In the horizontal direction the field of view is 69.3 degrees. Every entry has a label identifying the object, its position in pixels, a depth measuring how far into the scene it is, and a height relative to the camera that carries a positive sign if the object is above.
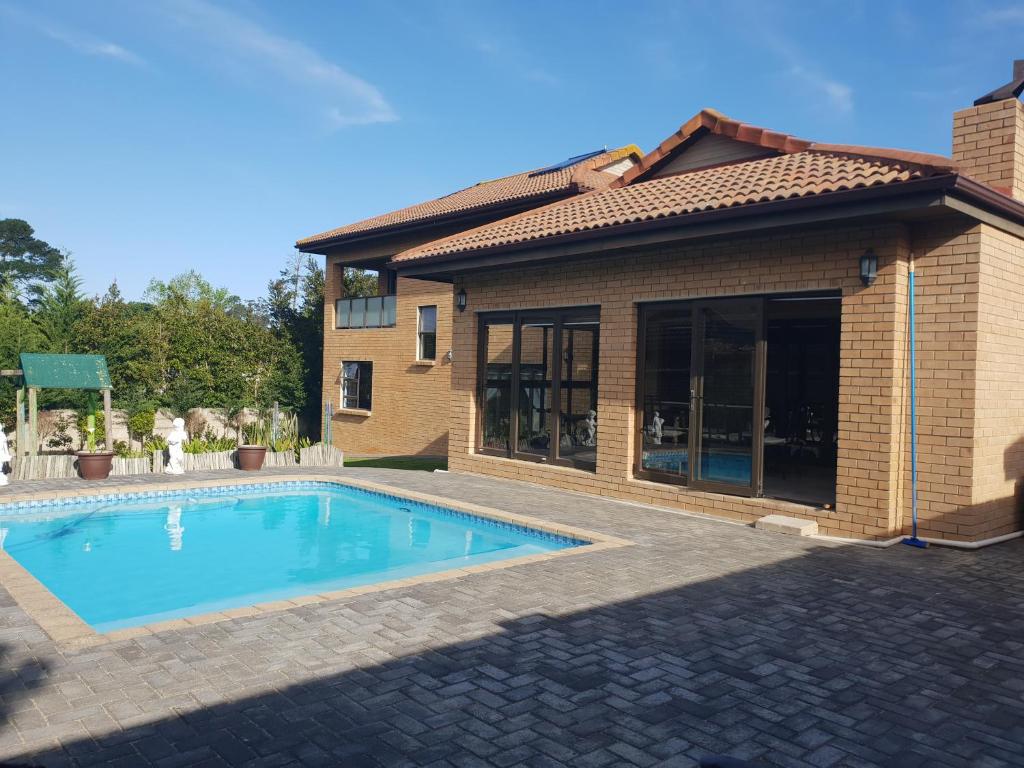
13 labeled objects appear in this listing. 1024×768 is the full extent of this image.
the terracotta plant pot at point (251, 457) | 14.69 -1.59
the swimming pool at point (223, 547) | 7.99 -2.27
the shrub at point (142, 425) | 20.25 -1.36
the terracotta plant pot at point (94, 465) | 12.73 -1.57
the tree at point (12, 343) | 18.28 +0.76
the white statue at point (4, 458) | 11.96 -1.44
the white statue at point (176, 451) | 13.86 -1.43
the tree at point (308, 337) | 26.12 +1.46
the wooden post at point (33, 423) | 13.96 -0.94
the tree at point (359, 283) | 32.47 +4.34
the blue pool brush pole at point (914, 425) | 8.41 -0.39
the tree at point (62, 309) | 19.92 +1.77
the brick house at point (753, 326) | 8.23 +0.84
